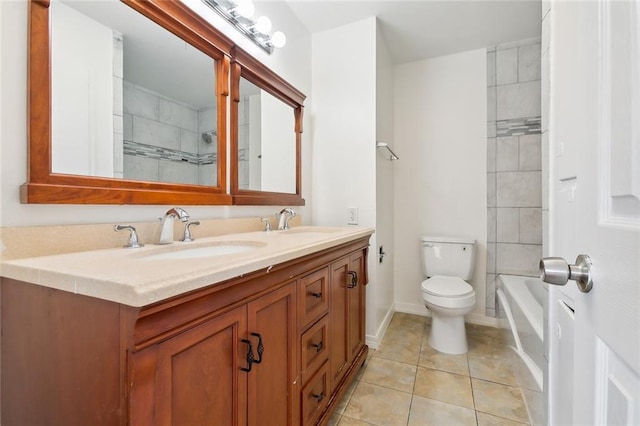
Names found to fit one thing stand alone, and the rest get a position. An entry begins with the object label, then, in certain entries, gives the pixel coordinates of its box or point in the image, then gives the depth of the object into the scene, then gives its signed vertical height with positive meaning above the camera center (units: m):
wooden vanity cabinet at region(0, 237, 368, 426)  0.49 -0.31
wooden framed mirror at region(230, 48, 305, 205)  1.42 +0.46
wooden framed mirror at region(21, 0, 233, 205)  0.75 +0.30
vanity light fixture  1.33 +0.99
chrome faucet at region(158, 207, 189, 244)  1.00 -0.04
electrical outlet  2.05 -0.03
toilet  1.86 -0.54
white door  0.33 +0.01
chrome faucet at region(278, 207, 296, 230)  1.68 -0.03
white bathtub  1.24 -0.66
